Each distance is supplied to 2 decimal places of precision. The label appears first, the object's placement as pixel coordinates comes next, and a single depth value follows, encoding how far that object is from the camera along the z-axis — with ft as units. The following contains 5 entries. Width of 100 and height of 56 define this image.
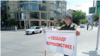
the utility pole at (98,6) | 14.91
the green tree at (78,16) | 201.37
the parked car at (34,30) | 45.36
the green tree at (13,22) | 93.52
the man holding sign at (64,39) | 8.29
